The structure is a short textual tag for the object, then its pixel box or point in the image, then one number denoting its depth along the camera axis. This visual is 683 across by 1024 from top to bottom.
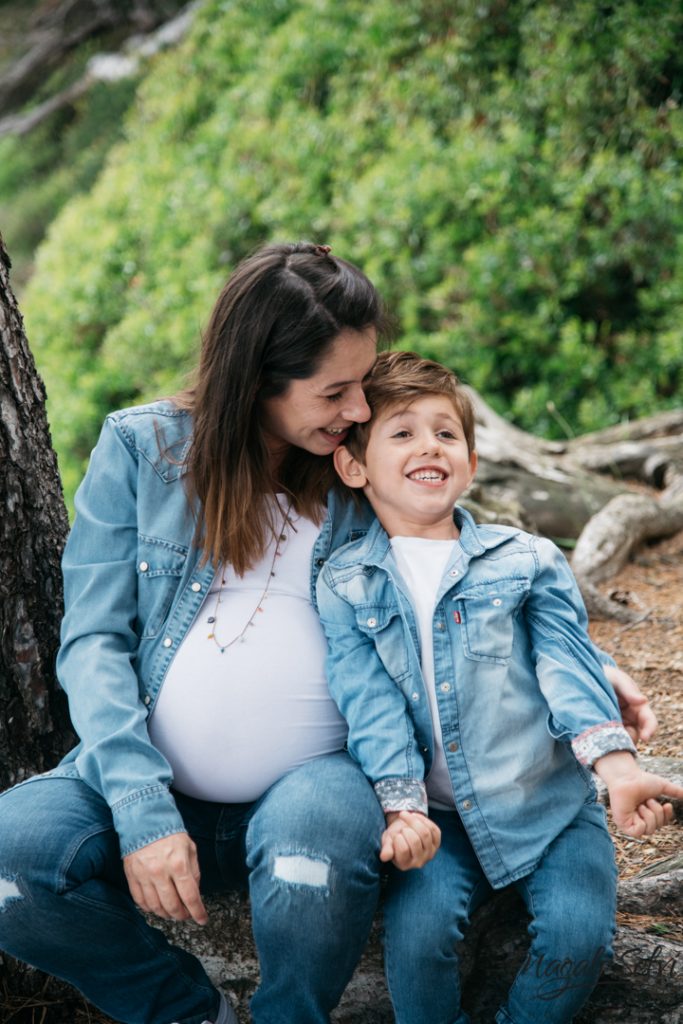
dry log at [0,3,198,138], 12.05
